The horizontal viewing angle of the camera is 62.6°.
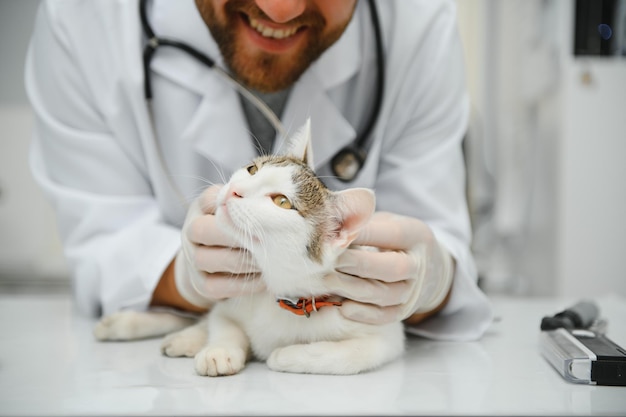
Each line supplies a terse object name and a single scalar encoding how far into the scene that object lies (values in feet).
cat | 2.14
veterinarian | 3.12
